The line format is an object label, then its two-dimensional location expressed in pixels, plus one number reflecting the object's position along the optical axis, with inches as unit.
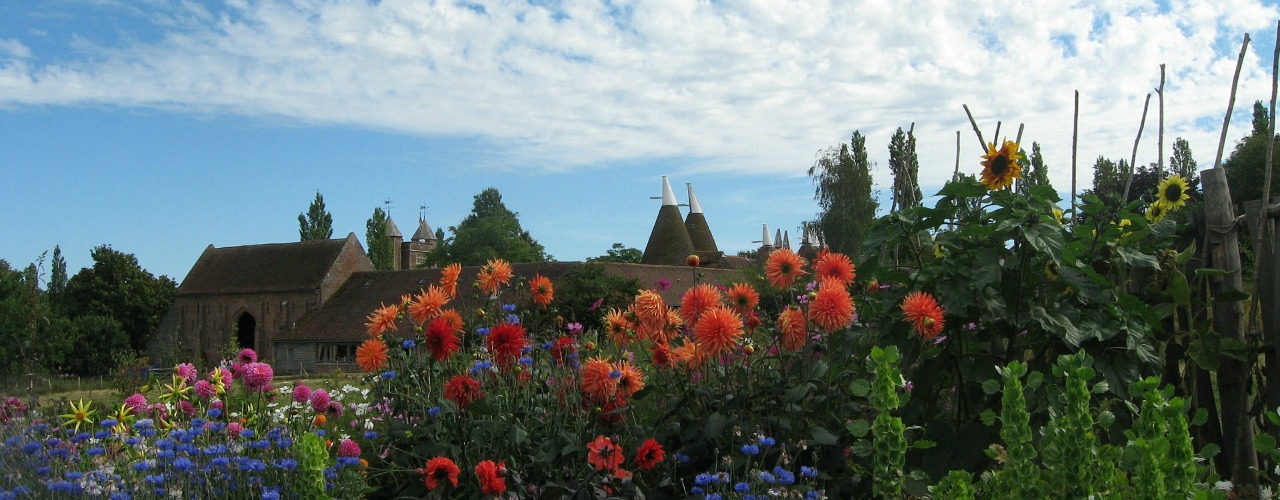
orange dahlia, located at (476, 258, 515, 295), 162.2
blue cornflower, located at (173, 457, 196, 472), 126.0
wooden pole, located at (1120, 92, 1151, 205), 178.6
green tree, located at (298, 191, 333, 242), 2605.8
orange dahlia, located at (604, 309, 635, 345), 157.8
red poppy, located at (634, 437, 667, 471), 129.9
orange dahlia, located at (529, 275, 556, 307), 165.5
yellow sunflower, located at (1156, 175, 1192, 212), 176.2
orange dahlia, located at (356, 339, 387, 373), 147.1
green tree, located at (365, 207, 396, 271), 2614.2
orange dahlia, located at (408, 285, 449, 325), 151.8
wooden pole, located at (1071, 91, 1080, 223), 204.8
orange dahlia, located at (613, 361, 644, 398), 145.5
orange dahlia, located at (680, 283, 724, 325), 149.9
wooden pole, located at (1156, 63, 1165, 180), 179.5
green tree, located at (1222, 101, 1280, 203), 1320.1
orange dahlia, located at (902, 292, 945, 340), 128.6
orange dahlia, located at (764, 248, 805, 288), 151.7
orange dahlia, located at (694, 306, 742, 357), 134.3
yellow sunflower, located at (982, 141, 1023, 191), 148.3
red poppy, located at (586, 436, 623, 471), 130.7
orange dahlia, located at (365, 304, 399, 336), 151.1
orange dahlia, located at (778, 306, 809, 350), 141.2
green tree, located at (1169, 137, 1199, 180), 1556.2
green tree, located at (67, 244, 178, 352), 2142.0
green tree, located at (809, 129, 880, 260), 1470.2
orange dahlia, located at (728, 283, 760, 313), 149.8
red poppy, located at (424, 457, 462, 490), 126.6
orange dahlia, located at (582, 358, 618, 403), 142.4
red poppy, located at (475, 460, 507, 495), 125.9
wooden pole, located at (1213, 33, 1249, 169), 160.6
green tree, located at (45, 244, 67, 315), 2167.3
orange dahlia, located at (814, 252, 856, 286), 150.9
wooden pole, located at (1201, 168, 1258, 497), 151.3
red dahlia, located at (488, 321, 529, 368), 139.5
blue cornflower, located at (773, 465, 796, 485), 114.4
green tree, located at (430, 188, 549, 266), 2257.6
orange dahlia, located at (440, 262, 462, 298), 157.8
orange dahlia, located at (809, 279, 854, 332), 133.2
